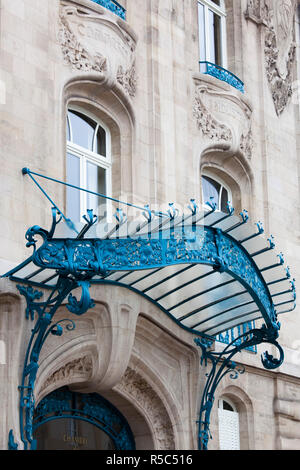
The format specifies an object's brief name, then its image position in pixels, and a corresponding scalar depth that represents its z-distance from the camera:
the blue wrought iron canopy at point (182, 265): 10.97
